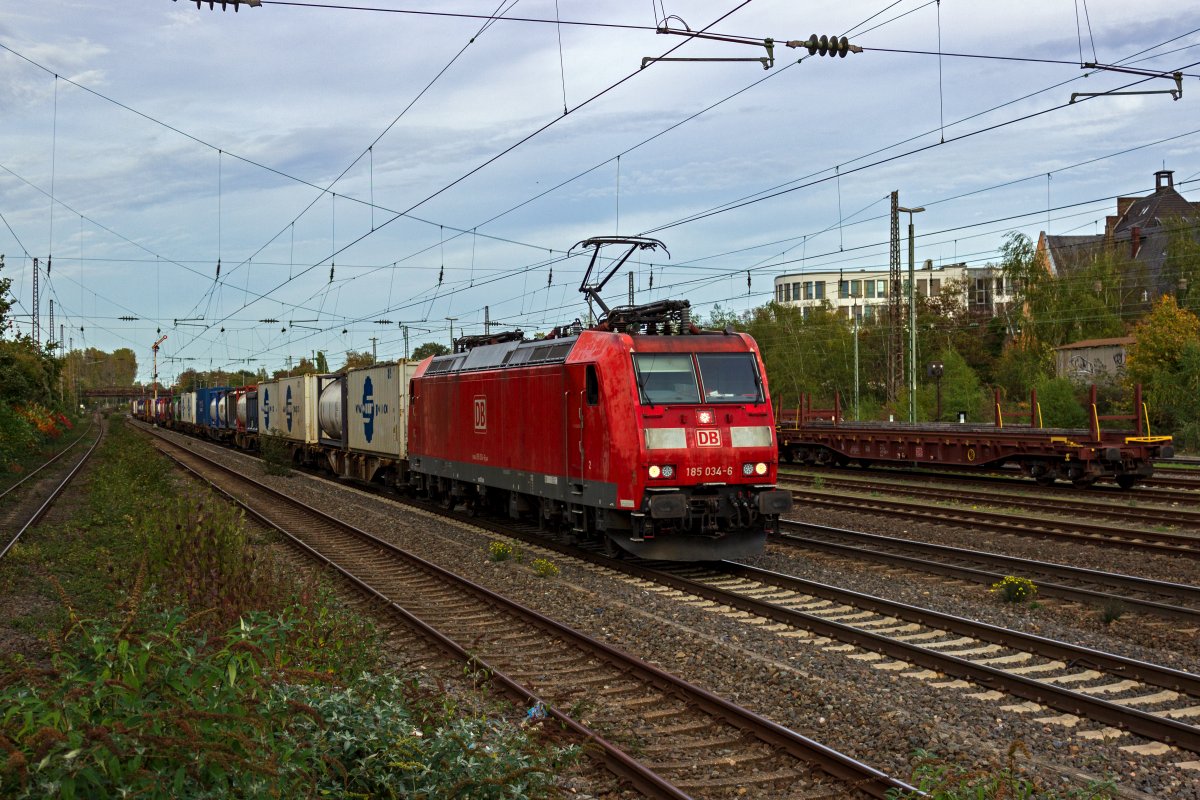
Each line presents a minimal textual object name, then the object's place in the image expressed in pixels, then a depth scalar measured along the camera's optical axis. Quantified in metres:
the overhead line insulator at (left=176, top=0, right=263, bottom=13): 10.25
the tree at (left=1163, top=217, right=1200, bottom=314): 50.42
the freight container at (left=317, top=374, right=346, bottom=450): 31.43
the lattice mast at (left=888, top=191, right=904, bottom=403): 36.12
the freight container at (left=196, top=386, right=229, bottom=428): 57.46
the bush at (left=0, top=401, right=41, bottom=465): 31.59
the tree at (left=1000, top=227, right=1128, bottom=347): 55.09
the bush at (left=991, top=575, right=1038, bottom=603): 11.19
